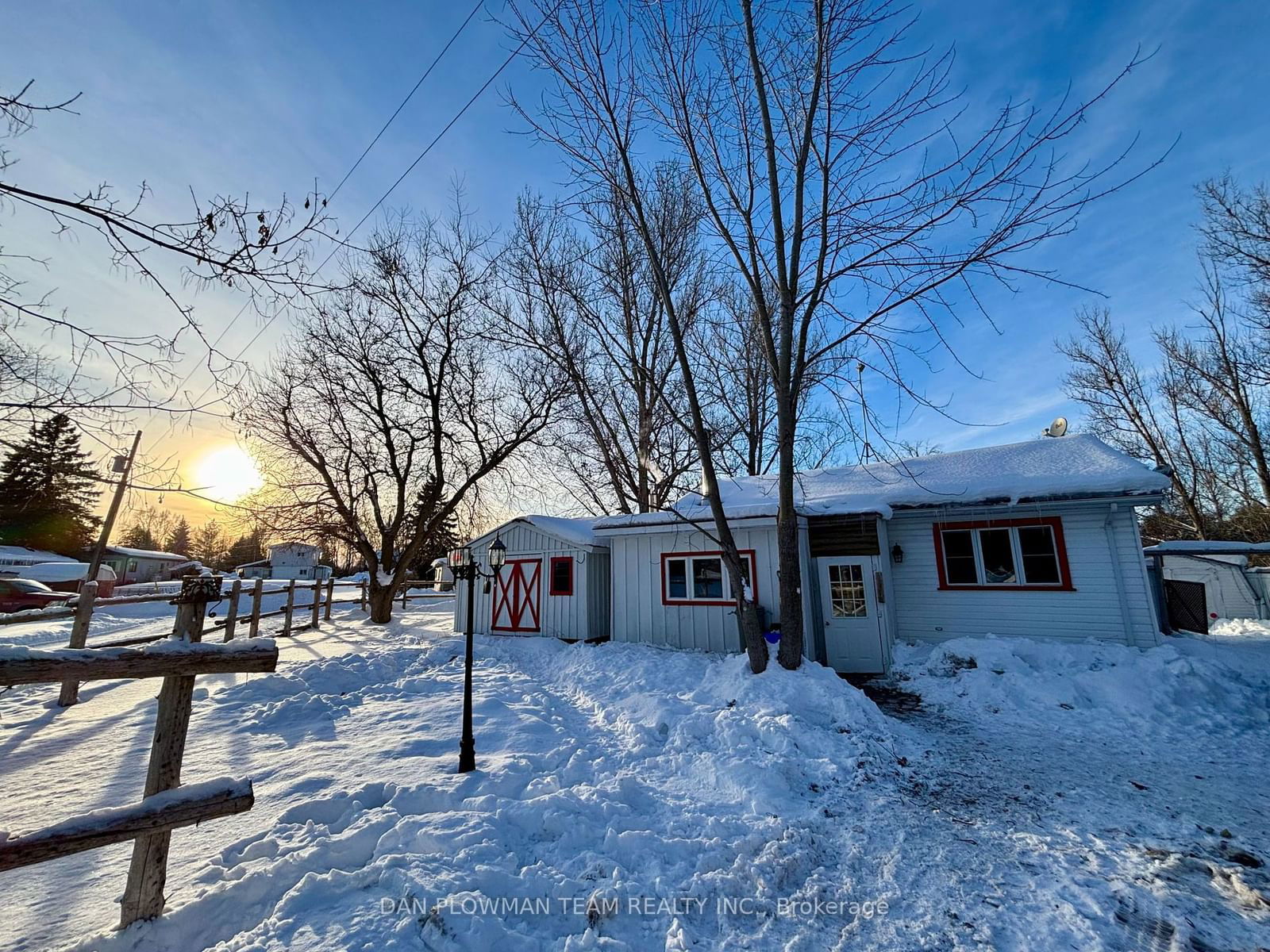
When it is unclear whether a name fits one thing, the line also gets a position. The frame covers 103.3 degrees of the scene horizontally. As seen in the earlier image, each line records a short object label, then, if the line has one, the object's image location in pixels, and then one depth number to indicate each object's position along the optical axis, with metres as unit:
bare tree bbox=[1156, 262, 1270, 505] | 16.77
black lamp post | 4.48
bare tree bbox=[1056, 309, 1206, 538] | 20.03
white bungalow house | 8.93
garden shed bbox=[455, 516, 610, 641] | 12.52
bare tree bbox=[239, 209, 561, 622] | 16.75
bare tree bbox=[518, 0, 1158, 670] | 7.23
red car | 15.20
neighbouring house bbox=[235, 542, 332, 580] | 45.56
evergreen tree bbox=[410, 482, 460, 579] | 18.14
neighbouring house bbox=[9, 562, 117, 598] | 22.89
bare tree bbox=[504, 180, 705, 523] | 11.78
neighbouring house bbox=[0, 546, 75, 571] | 27.83
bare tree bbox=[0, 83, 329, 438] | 2.34
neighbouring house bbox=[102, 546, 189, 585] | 38.26
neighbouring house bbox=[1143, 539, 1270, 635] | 11.09
